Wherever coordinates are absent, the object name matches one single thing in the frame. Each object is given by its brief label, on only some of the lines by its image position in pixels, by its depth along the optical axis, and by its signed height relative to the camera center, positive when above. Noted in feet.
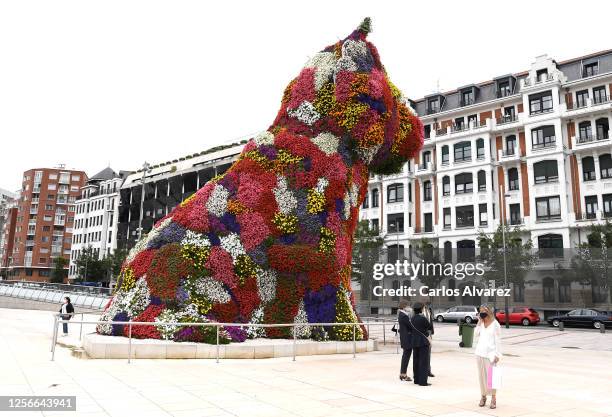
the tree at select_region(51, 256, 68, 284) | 304.77 +9.91
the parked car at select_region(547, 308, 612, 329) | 112.99 -4.84
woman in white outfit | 27.61 -2.88
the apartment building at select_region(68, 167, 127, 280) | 298.56 +42.91
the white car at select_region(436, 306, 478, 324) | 130.87 -5.21
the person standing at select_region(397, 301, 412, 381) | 35.28 -3.09
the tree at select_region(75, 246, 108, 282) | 263.08 +9.62
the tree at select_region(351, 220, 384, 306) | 149.69 +11.61
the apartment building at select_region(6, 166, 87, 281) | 346.33 +46.83
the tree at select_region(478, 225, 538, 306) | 137.18 +8.87
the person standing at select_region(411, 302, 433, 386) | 33.91 -3.56
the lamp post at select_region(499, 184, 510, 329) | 120.88 +5.24
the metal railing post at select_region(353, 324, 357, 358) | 50.17 -5.25
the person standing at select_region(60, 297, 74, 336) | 69.36 -3.05
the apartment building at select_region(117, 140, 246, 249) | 230.27 +51.60
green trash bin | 69.97 -5.49
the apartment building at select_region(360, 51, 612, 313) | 156.35 +42.95
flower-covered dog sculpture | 49.37 +6.61
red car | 127.24 -5.23
